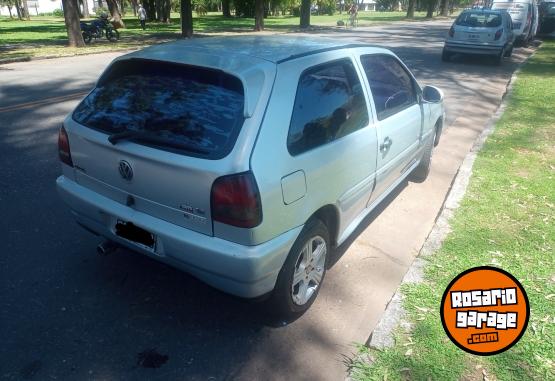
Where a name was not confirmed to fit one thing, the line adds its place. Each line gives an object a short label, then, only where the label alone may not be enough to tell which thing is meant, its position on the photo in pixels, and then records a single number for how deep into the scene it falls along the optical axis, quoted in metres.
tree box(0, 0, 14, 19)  52.53
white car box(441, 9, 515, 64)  15.05
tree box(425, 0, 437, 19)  53.38
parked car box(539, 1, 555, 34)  26.34
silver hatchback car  2.47
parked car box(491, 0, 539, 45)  19.50
